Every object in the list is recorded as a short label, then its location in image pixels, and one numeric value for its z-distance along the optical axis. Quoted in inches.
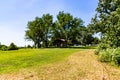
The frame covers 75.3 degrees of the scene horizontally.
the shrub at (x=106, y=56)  288.5
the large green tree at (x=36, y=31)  1194.2
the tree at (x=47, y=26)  1198.5
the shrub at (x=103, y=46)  439.2
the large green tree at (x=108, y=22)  434.6
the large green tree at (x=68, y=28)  1158.4
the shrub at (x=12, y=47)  725.3
